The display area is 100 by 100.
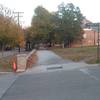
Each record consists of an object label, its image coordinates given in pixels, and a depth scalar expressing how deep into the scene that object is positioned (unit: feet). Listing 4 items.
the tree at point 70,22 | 179.08
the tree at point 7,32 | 82.52
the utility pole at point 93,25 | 56.88
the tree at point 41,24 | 177.74
